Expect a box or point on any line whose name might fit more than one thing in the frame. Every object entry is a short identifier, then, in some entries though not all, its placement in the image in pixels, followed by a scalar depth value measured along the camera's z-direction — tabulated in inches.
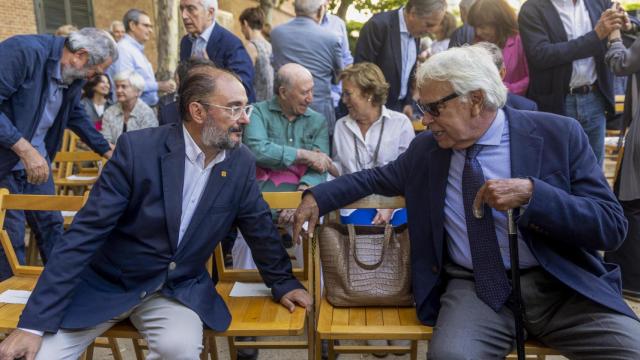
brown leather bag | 99.7
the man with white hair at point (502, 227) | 80.1
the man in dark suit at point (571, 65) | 146.5
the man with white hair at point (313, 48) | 176.4
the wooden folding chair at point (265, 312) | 90.7
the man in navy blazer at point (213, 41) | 163.8
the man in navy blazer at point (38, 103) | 124.4
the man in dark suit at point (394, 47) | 169.8
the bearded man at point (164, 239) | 85.4
